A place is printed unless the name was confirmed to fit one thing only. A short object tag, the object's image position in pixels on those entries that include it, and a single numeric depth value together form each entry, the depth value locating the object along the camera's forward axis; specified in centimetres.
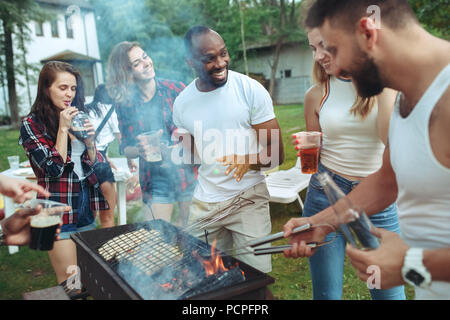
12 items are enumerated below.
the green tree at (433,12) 776
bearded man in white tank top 125
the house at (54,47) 1975
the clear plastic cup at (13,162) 505
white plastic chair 483
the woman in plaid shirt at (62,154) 287
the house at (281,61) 2283
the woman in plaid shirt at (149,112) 347
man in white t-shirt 265
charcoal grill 161
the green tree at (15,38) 1625
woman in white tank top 228
